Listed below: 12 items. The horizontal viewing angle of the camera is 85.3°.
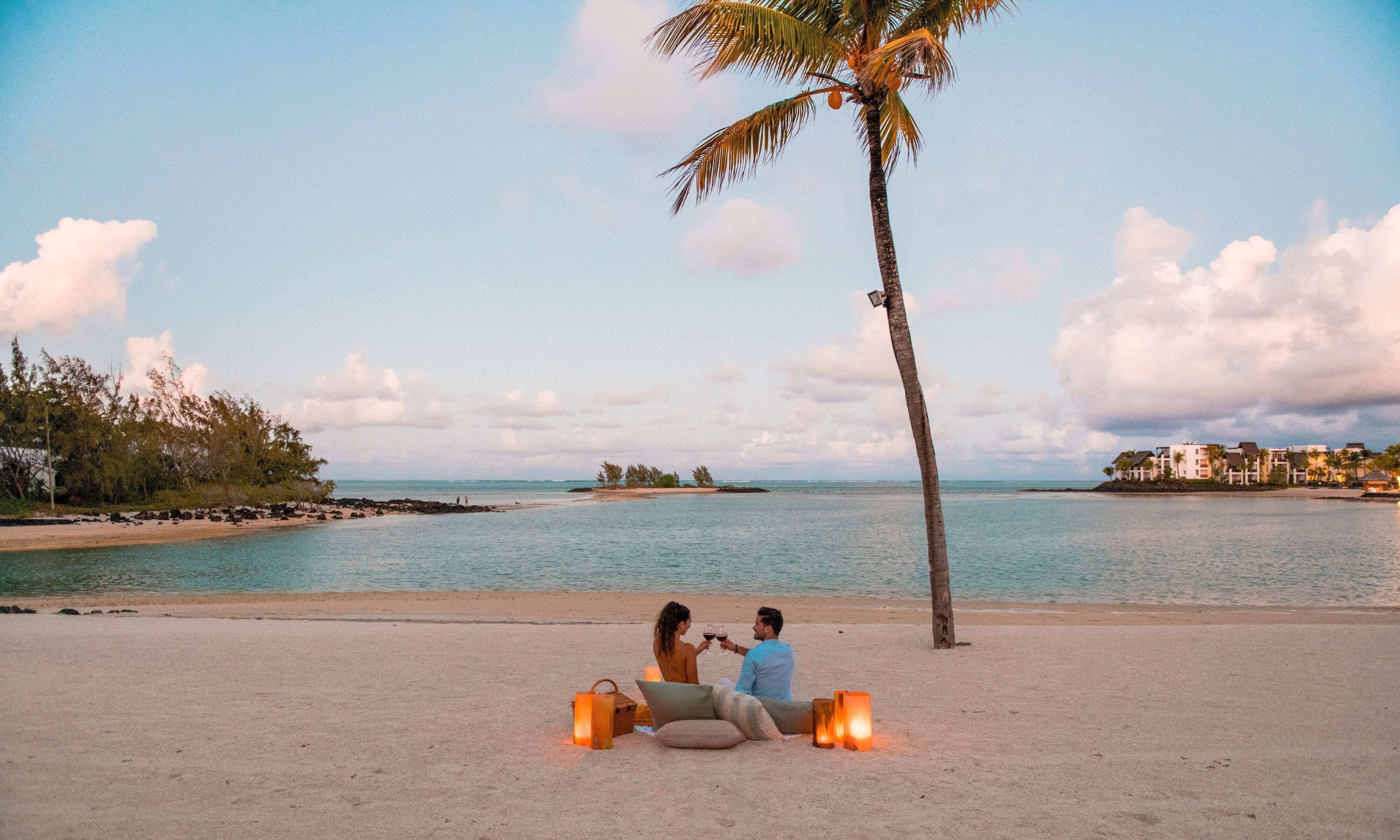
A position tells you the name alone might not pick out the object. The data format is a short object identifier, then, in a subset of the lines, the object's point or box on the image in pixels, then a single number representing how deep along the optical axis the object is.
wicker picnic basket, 6.09
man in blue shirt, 6.17
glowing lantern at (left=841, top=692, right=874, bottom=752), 5.80
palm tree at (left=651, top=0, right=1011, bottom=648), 9.49
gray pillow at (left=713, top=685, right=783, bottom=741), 5.87
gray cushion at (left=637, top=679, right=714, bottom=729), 5.95
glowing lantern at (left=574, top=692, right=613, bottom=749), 5.84
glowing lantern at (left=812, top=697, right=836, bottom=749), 5.87
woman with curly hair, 6.43
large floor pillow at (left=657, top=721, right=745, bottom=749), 5.73
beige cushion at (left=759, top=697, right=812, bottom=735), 6.04
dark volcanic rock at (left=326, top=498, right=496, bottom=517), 70.56
